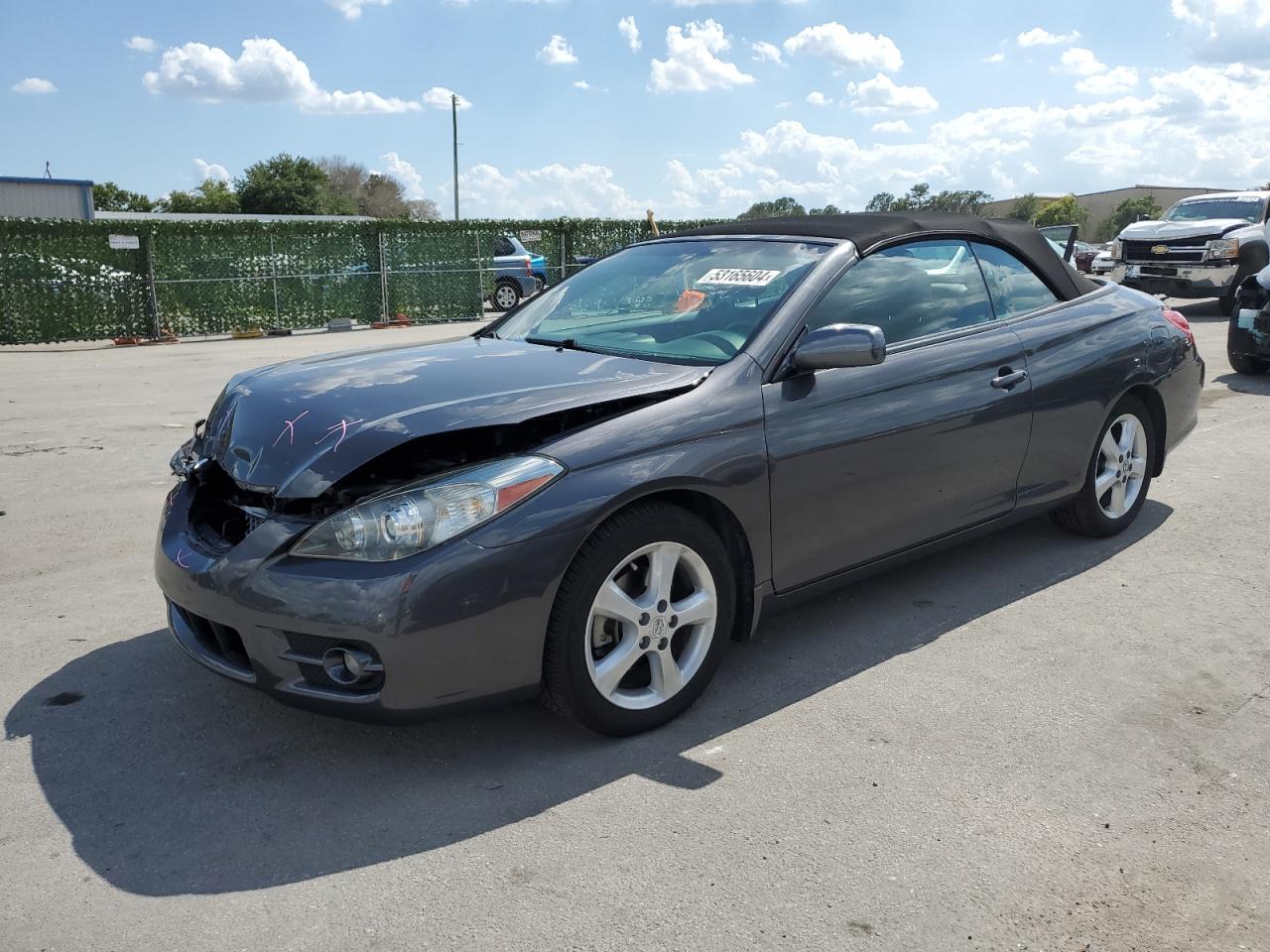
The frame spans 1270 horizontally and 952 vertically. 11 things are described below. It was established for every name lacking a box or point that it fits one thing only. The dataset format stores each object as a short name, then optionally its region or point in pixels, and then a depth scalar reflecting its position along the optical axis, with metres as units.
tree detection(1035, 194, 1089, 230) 66.30
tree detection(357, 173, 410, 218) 74.88
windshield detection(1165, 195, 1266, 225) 17.75
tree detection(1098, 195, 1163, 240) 67.10
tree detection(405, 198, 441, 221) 74.94
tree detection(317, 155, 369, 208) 76.88
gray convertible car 3.00
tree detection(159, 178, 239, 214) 65.62
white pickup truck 16.75
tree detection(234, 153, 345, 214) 66.62
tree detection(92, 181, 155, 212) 67.50
